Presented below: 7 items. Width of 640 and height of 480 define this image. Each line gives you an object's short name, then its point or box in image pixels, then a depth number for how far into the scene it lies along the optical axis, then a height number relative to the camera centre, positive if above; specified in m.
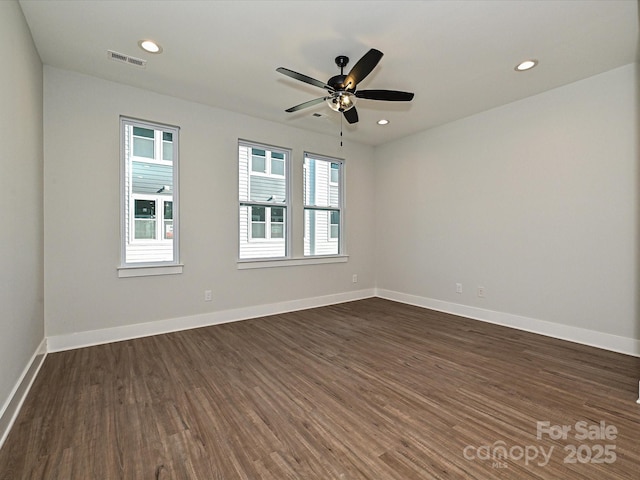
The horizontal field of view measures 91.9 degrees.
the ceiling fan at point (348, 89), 2.50 +1.32
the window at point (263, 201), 4.48 +0.53
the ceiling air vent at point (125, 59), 2.90 +1.69
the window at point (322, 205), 5.12 +0.53
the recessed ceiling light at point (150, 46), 2.73 +1.69
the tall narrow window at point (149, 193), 3.60 +0.49
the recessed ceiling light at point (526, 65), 3.02 +1.73
